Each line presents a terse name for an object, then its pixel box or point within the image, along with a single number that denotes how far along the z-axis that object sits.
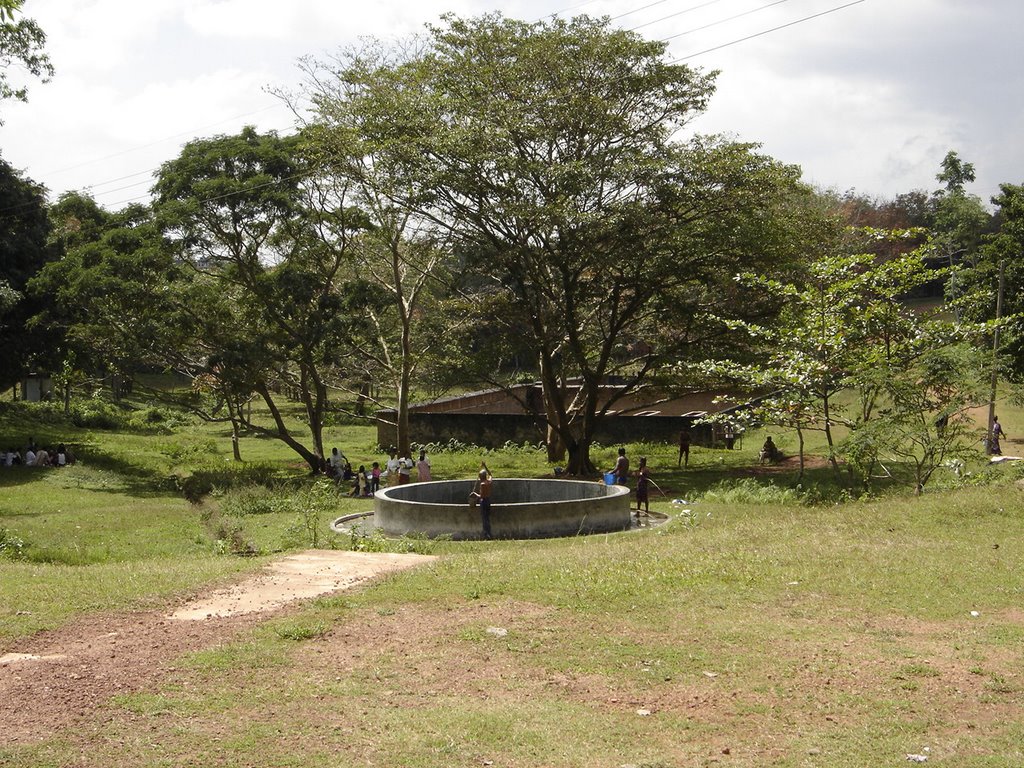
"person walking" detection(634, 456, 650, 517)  20.84
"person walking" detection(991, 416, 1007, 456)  26.69
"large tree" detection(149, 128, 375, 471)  30.41
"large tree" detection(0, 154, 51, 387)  33.72
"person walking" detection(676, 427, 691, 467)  31.32
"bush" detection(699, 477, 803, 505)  20.61
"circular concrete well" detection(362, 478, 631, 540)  18.69
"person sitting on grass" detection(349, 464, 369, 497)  26.95
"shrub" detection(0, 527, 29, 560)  15.10
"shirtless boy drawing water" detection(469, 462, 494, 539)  18.42
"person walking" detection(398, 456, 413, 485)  25.80
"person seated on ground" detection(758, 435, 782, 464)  31.05
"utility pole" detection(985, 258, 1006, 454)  20.49
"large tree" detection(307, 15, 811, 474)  27.50
